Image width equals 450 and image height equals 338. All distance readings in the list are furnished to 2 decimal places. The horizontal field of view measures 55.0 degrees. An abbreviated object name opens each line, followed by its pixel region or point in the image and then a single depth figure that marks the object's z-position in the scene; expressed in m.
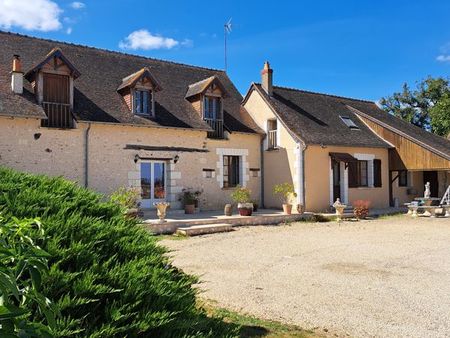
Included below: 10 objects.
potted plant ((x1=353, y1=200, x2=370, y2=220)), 16.41
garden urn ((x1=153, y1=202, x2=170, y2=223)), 12.70
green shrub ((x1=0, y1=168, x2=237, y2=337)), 2.21
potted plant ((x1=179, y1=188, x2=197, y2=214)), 15.54
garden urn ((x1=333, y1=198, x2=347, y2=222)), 16.22
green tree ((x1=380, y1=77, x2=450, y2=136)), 35.41
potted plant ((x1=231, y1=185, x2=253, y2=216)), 14.98
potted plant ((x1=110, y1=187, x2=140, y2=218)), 10.91
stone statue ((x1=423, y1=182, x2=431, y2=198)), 17.95
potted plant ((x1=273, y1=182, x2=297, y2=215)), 15.89
